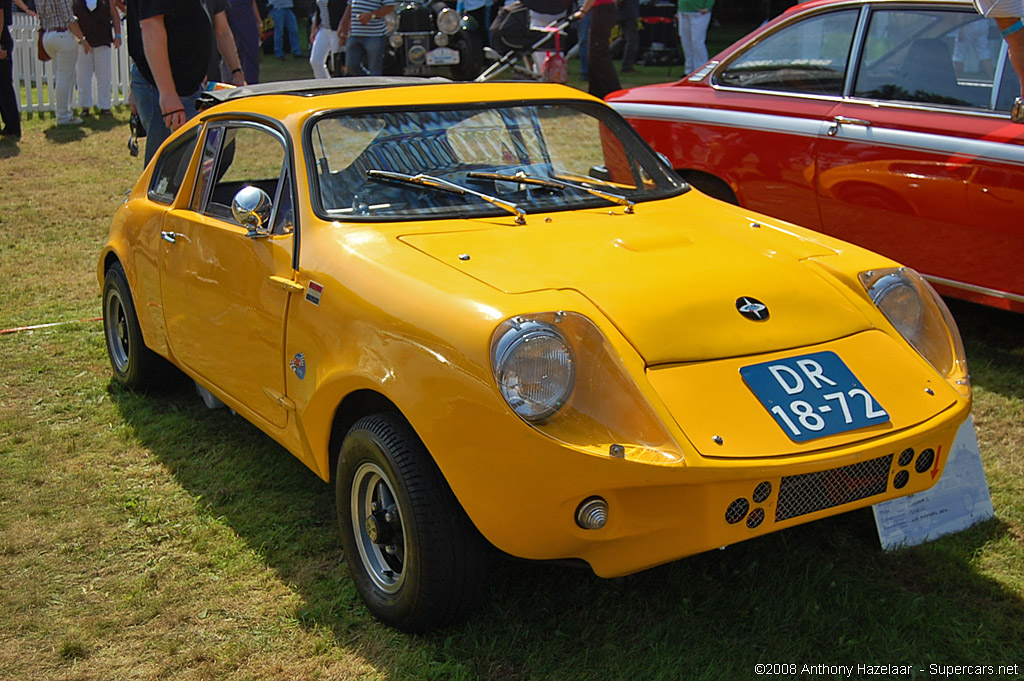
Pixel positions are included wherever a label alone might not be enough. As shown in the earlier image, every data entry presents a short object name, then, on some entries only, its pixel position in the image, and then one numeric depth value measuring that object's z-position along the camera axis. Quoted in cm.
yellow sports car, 251
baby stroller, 1161
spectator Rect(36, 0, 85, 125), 1220
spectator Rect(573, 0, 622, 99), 989
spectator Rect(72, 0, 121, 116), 1232
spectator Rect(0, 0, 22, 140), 1088
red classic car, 472
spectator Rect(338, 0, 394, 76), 1071
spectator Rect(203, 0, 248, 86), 686
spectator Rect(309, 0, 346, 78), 1221
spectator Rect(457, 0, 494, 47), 1528
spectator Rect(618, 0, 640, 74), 1587
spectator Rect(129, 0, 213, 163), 559
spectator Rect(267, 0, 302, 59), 1884
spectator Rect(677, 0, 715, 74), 1237
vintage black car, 1262
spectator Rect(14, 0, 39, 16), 1393
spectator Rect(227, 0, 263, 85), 1128
